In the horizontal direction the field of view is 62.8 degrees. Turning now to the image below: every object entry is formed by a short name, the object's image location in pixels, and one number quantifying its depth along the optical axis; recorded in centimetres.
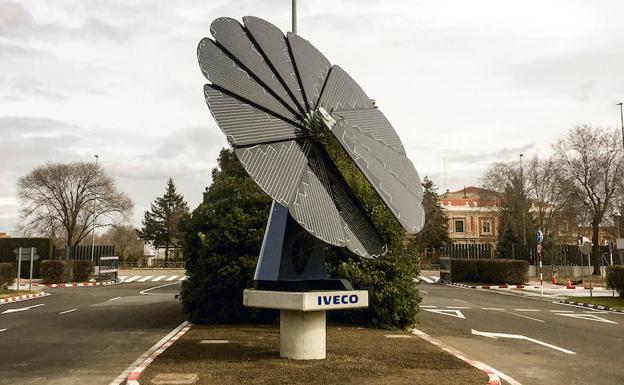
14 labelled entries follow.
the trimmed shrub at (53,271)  4047
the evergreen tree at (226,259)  1648
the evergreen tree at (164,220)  8975
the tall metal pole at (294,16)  1461
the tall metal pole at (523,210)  5759
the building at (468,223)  9012
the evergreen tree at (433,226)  7506
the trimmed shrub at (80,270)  4316
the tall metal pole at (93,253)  5039
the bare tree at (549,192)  5434
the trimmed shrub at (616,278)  2880
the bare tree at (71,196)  6228
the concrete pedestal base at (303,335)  1035
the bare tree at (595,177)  5062
